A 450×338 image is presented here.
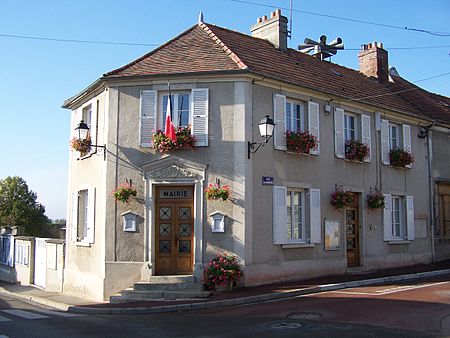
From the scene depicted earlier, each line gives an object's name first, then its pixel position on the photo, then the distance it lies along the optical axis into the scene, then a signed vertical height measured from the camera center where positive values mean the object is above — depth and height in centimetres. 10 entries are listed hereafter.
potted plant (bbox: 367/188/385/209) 1739 +79
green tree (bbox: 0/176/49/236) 3728 +128
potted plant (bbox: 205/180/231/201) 1369 +84
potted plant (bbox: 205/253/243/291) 1314 -123
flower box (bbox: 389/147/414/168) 1855 +236
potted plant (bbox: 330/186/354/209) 1611 +77
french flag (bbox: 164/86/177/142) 1391 +253
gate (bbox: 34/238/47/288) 1877 -138
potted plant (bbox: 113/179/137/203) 1398 +84
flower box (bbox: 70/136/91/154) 1562 +240
